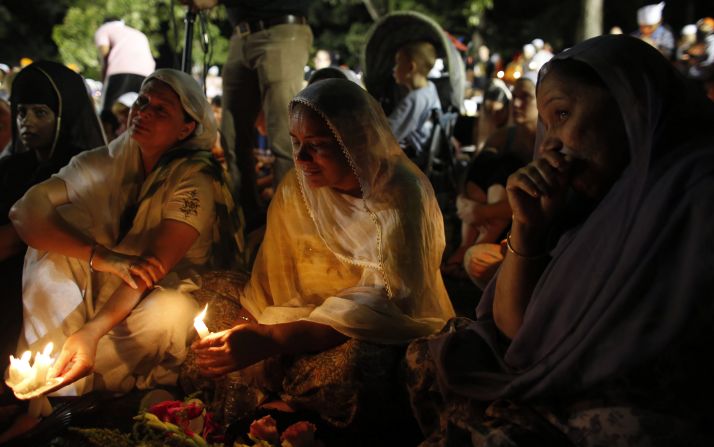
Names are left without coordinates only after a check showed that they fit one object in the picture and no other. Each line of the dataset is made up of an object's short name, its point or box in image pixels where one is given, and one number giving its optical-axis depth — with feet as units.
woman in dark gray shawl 5.52
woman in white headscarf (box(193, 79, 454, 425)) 8.84
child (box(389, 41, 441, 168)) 21.61
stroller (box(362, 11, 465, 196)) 22.03
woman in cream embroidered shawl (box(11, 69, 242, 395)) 10.57
